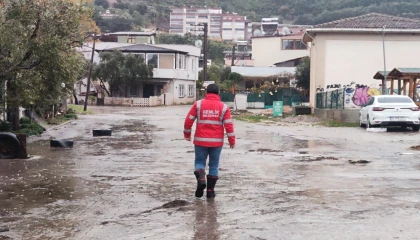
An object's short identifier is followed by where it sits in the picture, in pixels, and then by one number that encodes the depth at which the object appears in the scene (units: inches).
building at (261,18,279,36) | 4703.7
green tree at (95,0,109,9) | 6127.0
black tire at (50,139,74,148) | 692.1
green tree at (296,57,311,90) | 2335.1
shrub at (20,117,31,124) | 967.0
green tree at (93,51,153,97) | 2460.1
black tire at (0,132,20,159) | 566.6
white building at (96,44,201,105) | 2652.6
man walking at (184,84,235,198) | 353.7
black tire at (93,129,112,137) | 875.4
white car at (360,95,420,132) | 943.7
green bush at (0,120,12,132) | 839.1
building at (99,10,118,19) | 4963.1
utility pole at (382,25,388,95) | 1332.4
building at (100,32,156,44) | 3299.7
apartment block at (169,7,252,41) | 6200.8
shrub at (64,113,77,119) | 1364.4
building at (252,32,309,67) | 3440.0
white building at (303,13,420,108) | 1563.7
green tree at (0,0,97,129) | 615.2
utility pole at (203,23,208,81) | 2462.1
